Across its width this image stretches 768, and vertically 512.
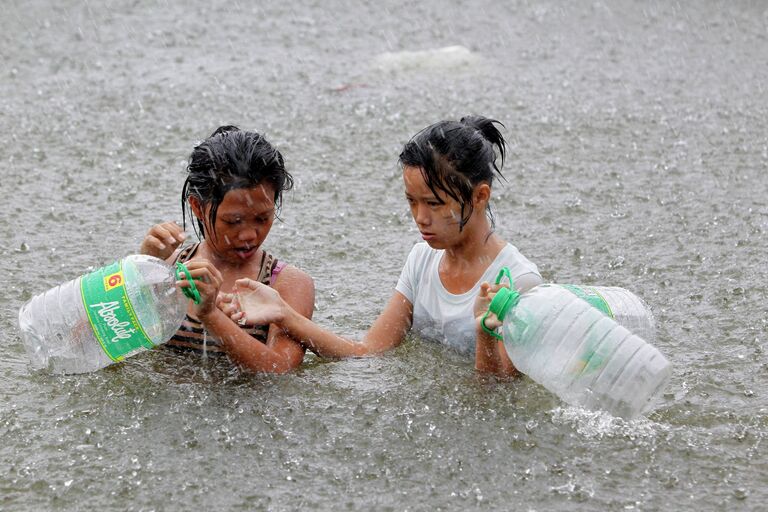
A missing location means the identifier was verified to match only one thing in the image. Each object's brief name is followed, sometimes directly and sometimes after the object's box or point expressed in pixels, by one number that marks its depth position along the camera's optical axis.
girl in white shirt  8.34
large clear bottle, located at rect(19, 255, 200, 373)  8.03
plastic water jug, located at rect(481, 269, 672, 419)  7.79
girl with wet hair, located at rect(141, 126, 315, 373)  8.23
